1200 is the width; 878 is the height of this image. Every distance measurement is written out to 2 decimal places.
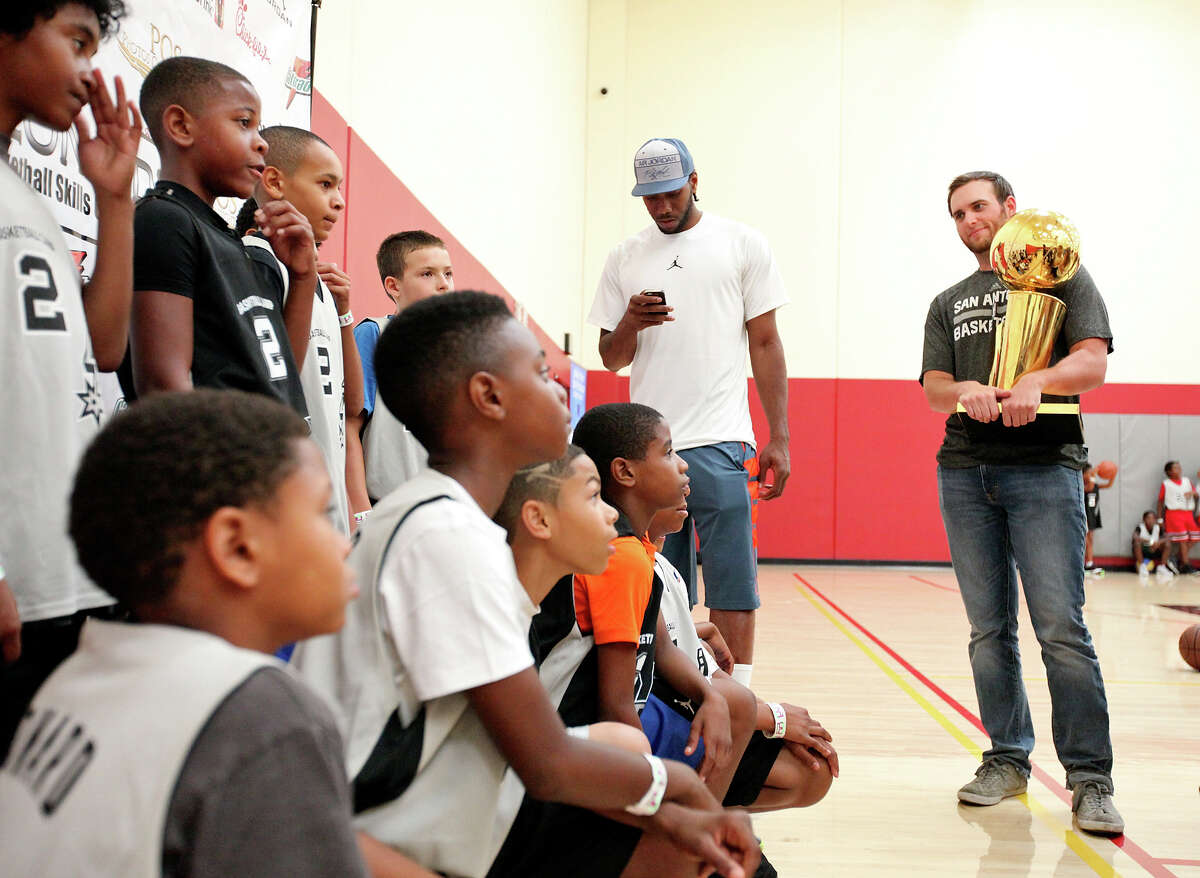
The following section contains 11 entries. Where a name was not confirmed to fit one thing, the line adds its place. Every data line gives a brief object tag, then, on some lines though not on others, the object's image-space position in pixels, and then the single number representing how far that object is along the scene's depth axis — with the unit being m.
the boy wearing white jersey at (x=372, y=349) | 2.80
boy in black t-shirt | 1.64
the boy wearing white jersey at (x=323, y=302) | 2.15
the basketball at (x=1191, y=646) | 4.81
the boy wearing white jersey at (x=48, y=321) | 1.31
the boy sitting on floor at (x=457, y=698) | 1.13
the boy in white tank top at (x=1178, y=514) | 11.16
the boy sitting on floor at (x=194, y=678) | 0.75
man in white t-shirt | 2.92
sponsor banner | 1.87
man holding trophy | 2.68
